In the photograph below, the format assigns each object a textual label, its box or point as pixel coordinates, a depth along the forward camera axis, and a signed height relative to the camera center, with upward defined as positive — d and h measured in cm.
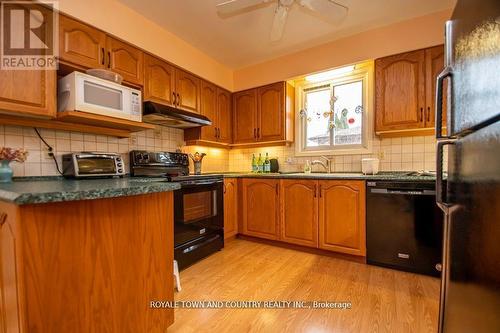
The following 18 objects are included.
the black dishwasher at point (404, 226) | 186 -56
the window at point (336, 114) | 275 +66
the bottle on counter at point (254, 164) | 339 -2
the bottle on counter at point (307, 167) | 301 -5
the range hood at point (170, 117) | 211 +48
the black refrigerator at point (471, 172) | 54 -3
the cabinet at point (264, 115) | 301 +69
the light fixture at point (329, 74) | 272 +115
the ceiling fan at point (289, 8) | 170 +121
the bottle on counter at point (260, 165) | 329 -2
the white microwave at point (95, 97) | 159 +52
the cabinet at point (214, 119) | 289 +63
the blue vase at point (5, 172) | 142 -5
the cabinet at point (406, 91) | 215 +73
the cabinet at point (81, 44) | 165 +94
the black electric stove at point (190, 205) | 210 -43
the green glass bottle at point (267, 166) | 324 -4
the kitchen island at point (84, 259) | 77 -39
